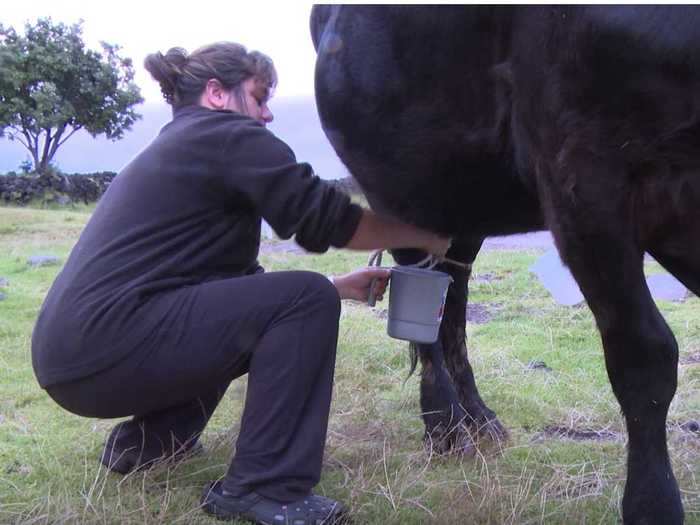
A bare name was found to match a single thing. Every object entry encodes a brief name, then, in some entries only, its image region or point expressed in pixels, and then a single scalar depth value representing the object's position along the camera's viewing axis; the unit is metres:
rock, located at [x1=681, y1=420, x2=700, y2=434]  3.35
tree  24.19
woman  2.37
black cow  1.90
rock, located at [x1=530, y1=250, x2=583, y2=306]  5.81
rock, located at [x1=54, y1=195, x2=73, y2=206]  20.98
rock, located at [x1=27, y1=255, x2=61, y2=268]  8.60
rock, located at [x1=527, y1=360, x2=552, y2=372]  4.37
